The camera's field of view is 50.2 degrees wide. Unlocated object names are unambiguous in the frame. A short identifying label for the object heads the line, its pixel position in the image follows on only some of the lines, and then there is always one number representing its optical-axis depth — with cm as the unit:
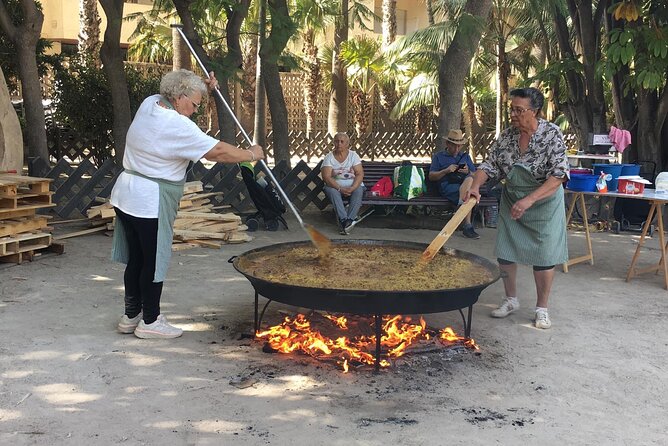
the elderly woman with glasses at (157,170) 425
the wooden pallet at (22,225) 644
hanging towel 995
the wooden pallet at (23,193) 645
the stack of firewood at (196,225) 783
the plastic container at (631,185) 673
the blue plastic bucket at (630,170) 719
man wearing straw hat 910
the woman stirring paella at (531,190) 486
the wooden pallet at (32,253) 664
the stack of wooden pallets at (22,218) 646
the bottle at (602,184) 687
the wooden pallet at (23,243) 645
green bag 926
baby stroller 868
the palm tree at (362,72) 2105
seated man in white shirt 893
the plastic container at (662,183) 678
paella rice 424
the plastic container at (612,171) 699
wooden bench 912
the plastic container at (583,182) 690
